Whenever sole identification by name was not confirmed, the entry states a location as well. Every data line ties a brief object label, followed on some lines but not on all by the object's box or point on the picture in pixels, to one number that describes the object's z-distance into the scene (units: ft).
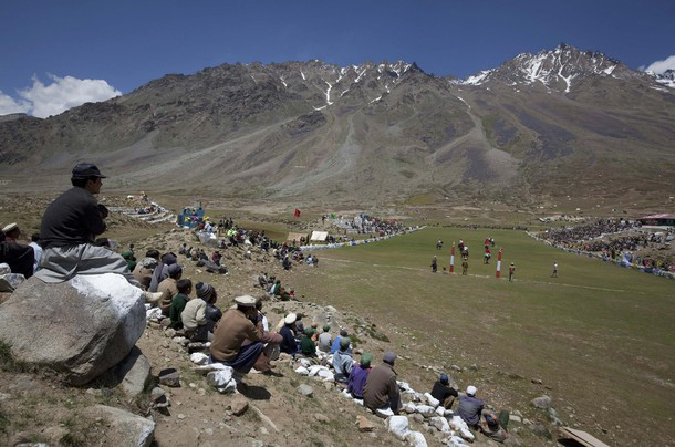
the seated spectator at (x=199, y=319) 27.71
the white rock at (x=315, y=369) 31.73
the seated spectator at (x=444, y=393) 33.04
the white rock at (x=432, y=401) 31.55
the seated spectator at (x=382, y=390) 27.32
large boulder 16.47
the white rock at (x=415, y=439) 24.17
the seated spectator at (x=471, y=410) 30.48
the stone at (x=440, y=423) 28.30
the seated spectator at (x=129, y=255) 45.33
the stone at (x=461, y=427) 28.37
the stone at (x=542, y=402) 37.96
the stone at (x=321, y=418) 23.08
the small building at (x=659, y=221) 216.54
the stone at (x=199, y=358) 24.49
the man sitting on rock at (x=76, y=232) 16.58
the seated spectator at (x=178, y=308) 29.66
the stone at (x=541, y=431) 33.37
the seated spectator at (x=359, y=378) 28.94
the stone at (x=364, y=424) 24.14
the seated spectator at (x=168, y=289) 33.30
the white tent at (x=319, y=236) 158.40
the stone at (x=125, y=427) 14.43
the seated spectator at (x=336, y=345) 37.45
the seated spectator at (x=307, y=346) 36.09
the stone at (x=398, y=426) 24.74
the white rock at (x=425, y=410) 29.25
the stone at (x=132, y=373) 17.89
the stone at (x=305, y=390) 25.95
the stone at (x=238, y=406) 20.01
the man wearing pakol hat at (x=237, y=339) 22.74
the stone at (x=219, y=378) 21.63
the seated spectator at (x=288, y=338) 35.27
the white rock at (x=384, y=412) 26.78
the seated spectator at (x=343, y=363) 31.71
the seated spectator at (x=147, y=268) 42.32
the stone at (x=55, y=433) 13.43
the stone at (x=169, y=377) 20.39
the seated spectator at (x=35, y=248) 29.63
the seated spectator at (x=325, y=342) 38.68
